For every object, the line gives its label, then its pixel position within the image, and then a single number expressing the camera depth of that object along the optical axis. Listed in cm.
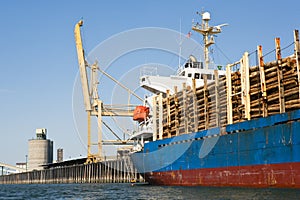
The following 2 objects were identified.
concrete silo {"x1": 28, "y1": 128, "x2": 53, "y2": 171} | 10206
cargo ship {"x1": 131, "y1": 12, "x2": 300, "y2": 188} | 1972
